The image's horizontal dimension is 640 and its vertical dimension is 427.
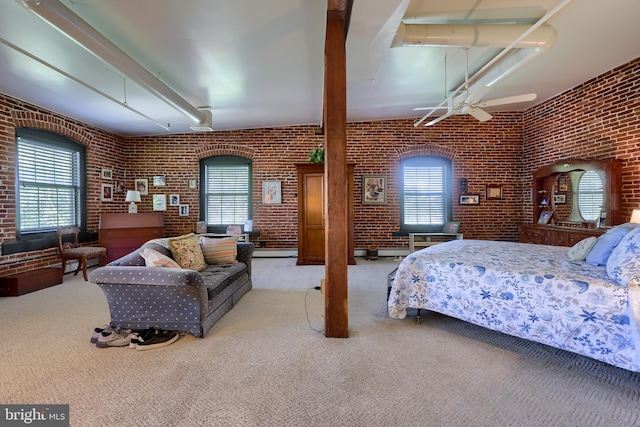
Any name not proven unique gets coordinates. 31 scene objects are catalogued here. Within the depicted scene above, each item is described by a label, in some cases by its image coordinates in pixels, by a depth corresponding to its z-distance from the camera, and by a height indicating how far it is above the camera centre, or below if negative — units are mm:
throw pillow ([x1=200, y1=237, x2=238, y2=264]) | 3641 -532
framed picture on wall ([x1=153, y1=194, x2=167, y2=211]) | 6355 +215
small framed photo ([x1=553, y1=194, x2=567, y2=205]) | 4954 +146
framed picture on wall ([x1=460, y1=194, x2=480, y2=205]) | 6141 +198
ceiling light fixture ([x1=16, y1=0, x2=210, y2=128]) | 2145 +1591
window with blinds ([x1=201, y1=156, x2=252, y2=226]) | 6445 +487
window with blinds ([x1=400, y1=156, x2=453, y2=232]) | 6293 +401
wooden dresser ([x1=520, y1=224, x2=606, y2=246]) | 4109 -446
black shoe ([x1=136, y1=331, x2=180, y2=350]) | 2354 -1130
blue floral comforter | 1797 -698
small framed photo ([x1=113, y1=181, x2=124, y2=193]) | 6070 +552
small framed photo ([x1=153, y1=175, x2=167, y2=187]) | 6332 +697
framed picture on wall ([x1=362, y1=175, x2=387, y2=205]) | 6215 +447
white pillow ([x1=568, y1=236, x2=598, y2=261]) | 2402 -380
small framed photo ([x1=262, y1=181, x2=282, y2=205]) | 6297 +413
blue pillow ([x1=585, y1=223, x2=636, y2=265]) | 2207 -312
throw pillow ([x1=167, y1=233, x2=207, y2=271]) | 3156 -485
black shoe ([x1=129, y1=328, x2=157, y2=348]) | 2371 -1098
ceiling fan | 3323 +1334
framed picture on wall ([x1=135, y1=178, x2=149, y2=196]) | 6336 +588
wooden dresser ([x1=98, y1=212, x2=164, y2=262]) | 5082 -378
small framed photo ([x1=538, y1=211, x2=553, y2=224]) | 5113 -185
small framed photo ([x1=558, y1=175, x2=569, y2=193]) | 4912 +425
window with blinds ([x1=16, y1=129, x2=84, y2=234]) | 4379 +543
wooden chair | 4496 -636
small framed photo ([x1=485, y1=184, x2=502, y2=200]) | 6129 +369
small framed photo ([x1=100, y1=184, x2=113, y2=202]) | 5738 +415
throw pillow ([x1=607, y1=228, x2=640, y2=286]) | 1805 -371
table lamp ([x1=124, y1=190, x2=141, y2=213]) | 5754 +328
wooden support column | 2461 +254
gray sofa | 2377 -765
